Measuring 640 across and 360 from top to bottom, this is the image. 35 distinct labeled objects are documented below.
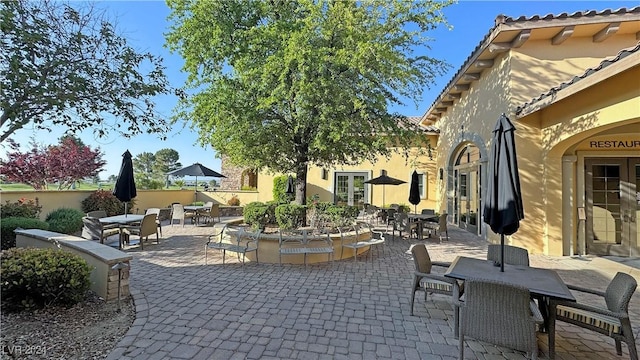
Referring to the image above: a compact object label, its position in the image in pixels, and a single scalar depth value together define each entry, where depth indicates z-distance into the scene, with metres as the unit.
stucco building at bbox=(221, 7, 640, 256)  7.59
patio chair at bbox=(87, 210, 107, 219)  8.73
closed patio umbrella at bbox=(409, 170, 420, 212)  10.78
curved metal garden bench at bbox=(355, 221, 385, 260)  7.25
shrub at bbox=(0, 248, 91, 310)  3.74
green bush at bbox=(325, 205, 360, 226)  8.10
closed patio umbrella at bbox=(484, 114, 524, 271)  3.79
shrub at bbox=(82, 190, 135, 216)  11.26
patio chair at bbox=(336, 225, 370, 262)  6.86
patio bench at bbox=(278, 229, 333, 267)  6.30
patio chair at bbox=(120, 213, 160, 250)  7.69
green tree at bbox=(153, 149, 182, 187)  44.87
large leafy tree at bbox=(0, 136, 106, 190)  11.98
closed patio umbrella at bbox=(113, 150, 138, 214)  8.12
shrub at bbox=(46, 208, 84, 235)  8.98
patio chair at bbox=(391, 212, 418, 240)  9.56
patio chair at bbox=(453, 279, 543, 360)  2.67
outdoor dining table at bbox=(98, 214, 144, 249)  7.90
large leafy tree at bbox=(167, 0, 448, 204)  6.92
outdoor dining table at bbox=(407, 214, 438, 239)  9.97
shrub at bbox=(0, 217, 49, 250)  6.94
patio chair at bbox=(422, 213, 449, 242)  9.44
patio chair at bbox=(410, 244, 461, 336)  4.00
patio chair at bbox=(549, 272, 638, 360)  2.86
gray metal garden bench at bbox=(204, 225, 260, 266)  6.43
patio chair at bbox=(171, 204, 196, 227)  11.27
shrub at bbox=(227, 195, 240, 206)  17.36
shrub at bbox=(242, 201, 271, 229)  8.06
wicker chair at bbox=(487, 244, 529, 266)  4.30
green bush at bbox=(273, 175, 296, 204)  17.12
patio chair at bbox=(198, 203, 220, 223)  11.98
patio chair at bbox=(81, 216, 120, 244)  7.55
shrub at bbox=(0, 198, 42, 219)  8.16
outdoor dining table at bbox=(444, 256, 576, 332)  3.16
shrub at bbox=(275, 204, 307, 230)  7.84
